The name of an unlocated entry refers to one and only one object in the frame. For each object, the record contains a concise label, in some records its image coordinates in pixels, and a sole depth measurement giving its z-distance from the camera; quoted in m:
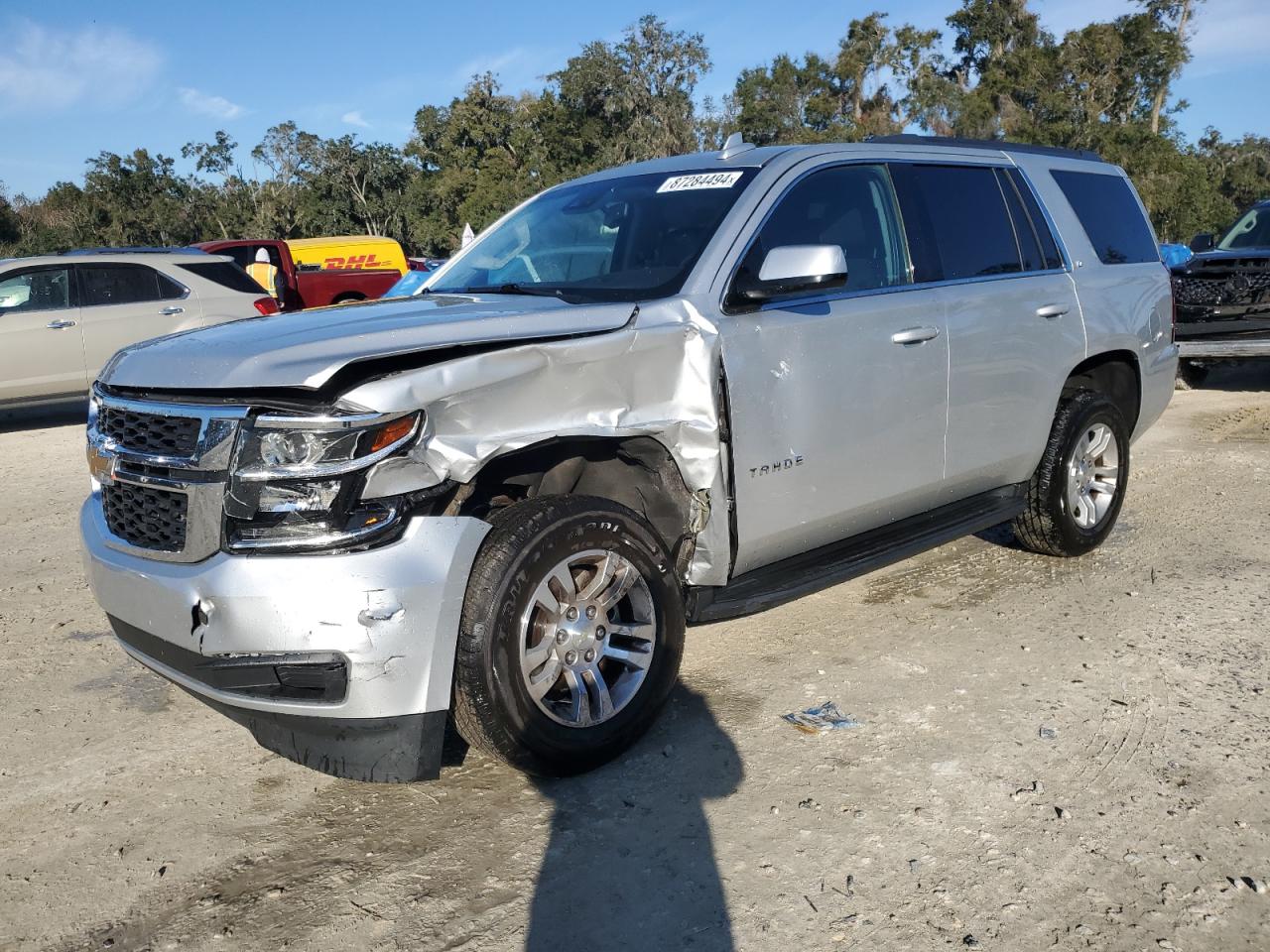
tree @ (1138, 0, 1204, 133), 43.06
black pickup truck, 9.85
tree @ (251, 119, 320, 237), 57.84
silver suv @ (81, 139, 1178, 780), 2.68
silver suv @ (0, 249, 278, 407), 10.30
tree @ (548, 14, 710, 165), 47.31
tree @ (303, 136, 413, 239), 56.28
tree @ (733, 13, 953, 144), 51.03
